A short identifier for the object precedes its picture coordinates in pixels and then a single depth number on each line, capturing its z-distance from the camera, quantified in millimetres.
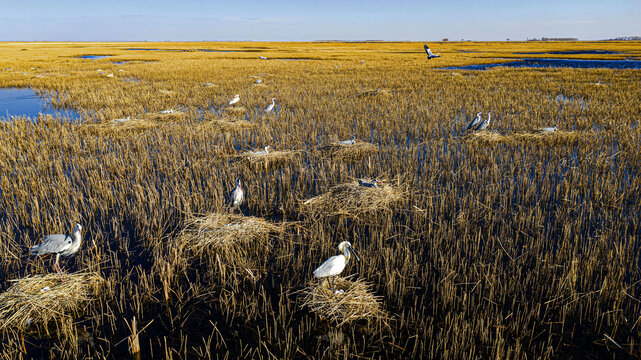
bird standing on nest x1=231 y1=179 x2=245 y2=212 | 5855
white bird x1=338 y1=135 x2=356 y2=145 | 8993
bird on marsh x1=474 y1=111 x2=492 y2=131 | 10062
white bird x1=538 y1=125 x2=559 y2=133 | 9719
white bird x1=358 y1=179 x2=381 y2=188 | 6332
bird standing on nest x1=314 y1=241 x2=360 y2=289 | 3799
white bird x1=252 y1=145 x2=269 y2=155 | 8523
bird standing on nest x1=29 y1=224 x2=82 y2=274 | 4215
